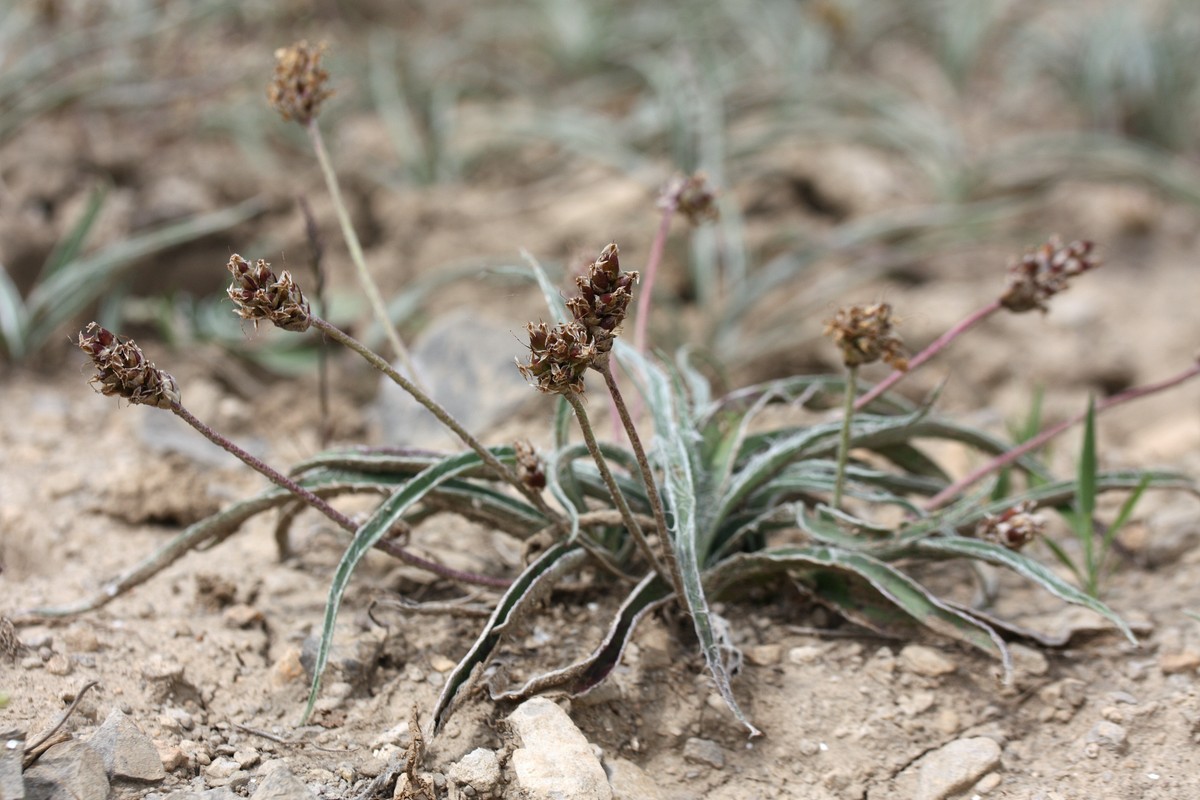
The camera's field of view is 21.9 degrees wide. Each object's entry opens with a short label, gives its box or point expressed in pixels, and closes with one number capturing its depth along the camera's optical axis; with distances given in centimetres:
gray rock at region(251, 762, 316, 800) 37
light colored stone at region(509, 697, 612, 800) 37
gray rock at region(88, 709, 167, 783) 37
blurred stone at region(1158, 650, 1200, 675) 40
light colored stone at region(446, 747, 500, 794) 38
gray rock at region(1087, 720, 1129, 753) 39
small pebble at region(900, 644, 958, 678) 40
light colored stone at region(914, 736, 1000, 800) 38
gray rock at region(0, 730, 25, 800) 36
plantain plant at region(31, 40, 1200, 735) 38
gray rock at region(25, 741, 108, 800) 36
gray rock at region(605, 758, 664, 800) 38
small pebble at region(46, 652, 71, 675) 39
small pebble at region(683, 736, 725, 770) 39
